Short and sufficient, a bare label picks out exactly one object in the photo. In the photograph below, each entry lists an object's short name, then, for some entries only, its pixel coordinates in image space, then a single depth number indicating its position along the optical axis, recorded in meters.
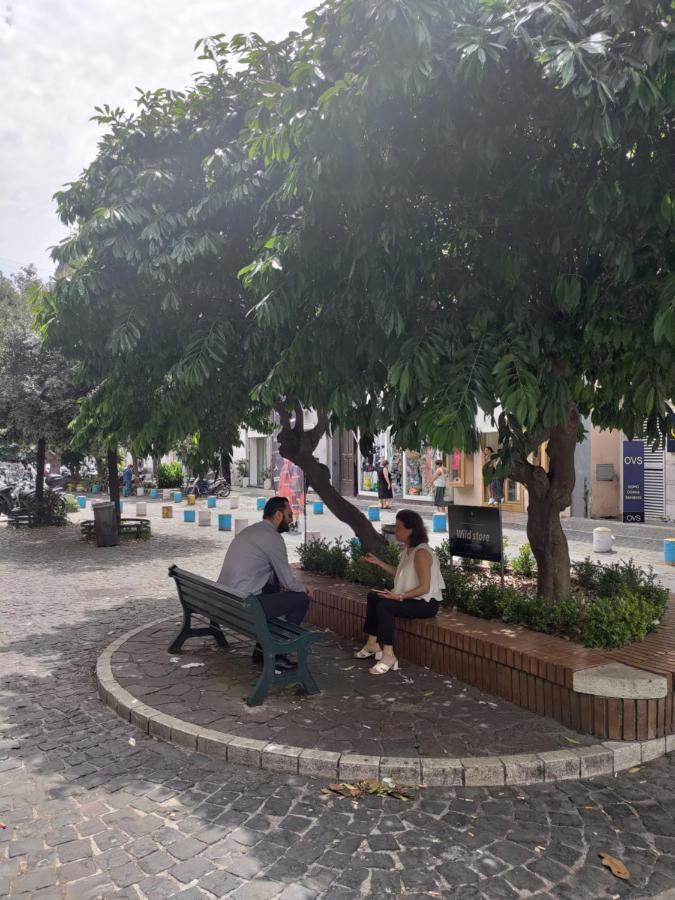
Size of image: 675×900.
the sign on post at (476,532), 6.41
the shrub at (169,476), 34.25
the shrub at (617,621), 4.76
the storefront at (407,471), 26.42
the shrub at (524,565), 7.71
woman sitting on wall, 5.47
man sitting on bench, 5.66
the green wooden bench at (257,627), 4.79
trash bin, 14.80
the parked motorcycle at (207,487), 30.17
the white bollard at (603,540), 13.23
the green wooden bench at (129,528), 15.79
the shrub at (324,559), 7.87
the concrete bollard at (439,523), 17.19
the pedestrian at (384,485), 23.51
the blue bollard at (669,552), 11.92
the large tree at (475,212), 3.33
